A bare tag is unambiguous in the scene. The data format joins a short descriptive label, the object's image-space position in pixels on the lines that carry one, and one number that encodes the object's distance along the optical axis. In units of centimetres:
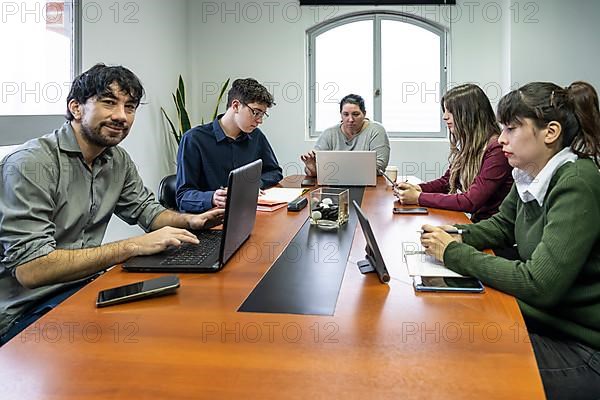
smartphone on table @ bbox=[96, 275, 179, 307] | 122
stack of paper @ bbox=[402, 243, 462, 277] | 141
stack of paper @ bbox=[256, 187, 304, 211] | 242
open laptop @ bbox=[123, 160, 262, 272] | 146
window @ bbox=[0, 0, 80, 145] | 265
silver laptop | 312
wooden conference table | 85
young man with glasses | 285
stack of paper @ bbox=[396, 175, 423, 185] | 333
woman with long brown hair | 236
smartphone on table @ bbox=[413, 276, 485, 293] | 130
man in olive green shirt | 154
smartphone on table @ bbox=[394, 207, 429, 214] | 231
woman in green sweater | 127
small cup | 332
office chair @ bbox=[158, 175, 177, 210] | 323
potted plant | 493
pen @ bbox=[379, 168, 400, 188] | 273
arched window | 524
